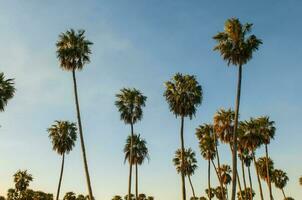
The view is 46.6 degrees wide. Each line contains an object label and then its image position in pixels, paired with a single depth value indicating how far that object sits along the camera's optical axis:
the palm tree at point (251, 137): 64.94
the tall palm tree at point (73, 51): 45.31
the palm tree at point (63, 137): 64.88
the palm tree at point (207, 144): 70.31
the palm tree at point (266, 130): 65.75
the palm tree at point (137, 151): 64.38
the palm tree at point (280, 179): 96.79
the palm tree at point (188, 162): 78.19
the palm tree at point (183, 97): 49.06
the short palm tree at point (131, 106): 55.81
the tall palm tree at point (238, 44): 39.84
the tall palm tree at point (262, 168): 83.75
